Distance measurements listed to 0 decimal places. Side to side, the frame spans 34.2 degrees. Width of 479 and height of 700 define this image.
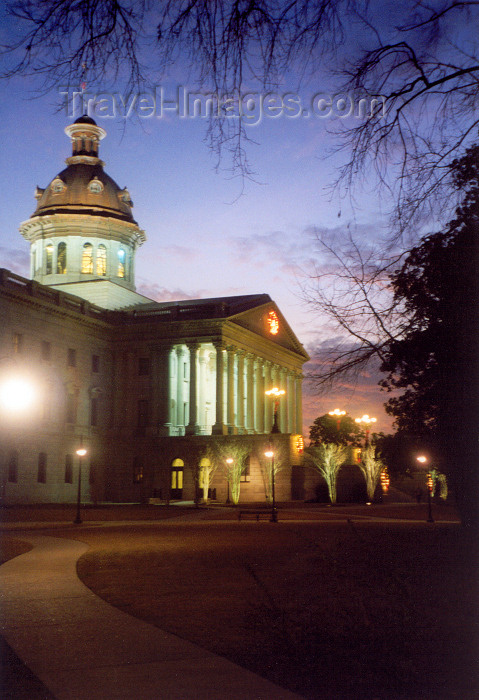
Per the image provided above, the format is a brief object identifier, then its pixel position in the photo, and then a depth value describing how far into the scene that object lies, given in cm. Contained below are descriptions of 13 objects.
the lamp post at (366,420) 7025
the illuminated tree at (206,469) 6625
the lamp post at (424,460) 4041
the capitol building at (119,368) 7031
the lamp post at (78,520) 4056
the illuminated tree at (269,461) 6887
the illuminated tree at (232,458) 6469
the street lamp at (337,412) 7094
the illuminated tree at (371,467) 6688
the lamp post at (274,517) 4136
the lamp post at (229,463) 6554
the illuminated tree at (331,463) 6669
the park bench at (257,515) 4259
